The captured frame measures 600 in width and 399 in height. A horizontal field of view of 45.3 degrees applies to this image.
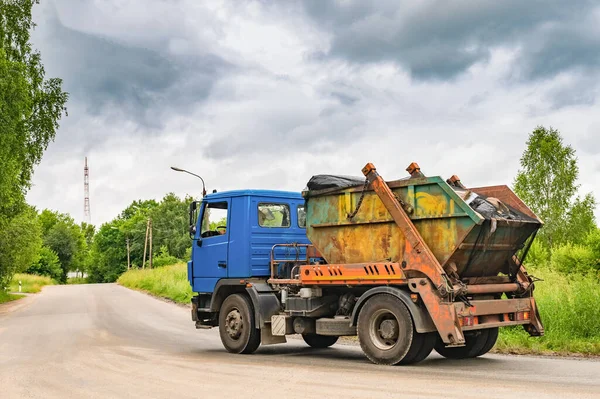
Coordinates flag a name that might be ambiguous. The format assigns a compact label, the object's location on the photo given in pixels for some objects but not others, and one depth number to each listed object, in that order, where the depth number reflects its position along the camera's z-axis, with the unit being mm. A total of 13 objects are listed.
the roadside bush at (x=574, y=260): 26312
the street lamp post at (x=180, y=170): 35438
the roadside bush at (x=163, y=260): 74375
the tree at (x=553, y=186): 50656
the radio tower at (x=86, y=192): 127062
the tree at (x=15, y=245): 37594
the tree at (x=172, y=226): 97500
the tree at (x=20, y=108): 26141
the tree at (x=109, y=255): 115312
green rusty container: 10039
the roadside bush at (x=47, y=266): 102344
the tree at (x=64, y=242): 119875
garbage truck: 10016
